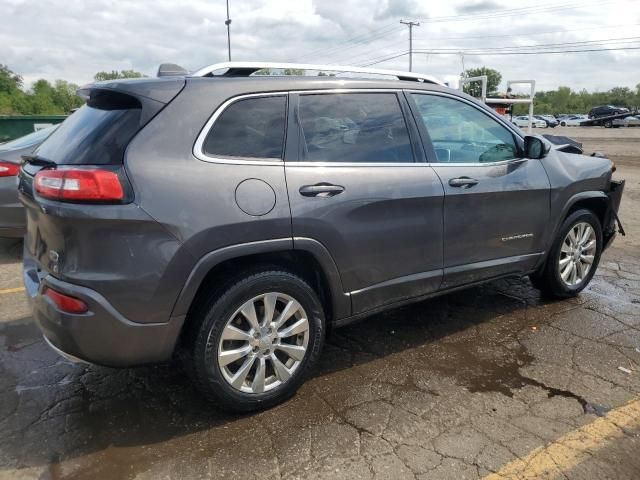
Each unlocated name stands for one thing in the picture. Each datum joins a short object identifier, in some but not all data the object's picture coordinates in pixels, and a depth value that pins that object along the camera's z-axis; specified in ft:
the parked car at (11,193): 18.20
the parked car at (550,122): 176.14
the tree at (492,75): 253.42
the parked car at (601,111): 146.02
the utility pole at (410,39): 203.41
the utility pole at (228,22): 96.00
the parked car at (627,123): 151.74
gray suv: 8.26
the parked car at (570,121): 188.03
